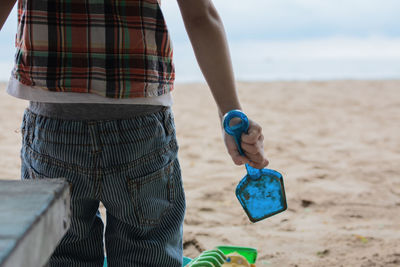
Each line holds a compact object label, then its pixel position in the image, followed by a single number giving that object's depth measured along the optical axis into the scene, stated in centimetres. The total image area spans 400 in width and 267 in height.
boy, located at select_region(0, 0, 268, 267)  140
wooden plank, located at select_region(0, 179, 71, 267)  108
